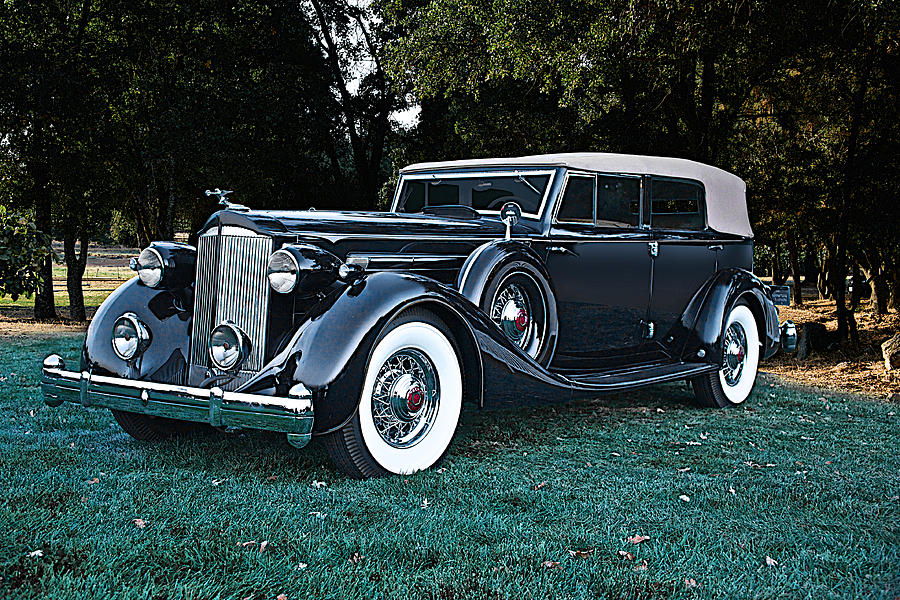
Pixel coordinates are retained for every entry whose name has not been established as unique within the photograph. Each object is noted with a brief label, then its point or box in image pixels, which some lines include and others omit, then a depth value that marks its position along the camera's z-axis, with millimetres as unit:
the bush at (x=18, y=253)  10492
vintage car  4301
